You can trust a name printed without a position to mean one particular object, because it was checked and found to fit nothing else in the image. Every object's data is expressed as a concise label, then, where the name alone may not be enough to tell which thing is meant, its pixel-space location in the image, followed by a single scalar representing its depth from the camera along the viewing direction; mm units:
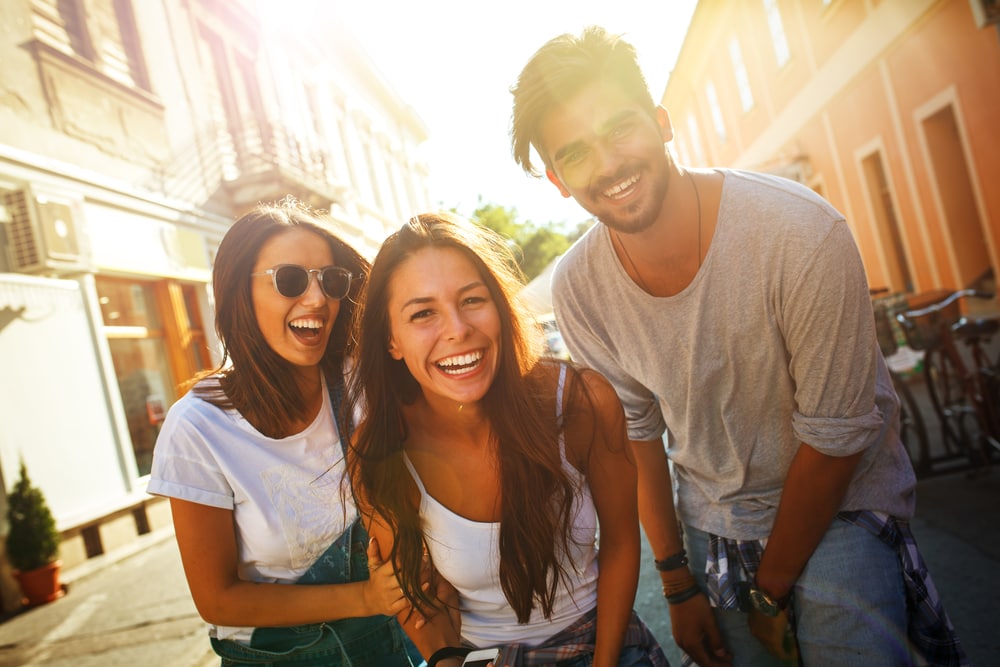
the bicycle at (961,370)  4453
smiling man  1818
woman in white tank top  1997
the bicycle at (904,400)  4645
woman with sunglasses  2021
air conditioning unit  7309
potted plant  6328
